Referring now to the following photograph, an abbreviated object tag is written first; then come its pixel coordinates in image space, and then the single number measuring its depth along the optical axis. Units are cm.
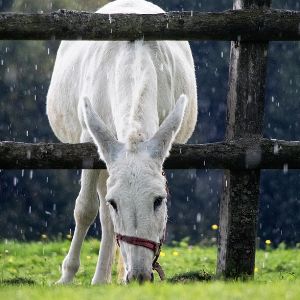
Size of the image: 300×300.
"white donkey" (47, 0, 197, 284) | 1033
